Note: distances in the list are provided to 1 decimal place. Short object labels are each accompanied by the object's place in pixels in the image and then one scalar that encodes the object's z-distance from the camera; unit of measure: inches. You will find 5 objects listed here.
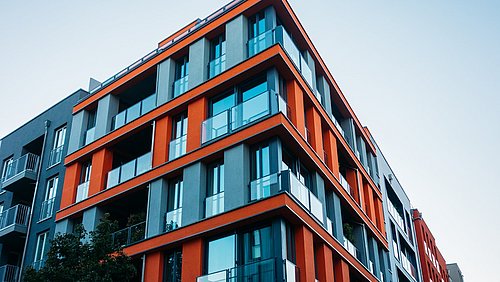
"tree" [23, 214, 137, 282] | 665.0
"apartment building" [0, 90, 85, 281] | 1059.3
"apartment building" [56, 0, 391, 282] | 736.3
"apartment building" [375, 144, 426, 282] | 1316.4
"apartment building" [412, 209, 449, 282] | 1718.8
